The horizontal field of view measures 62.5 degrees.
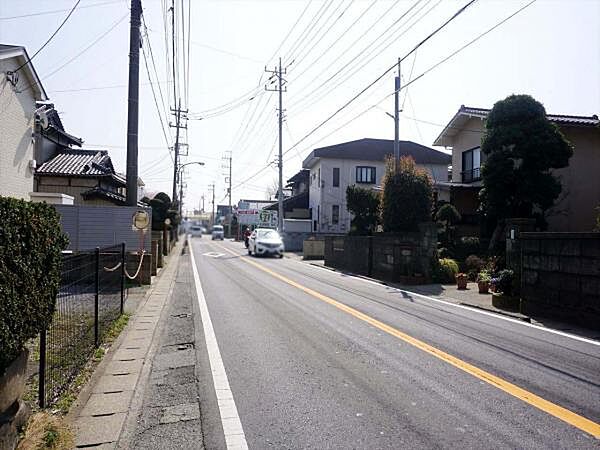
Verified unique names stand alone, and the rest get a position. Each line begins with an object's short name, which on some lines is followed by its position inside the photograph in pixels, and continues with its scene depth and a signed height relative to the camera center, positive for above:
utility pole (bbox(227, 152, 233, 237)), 85.56 +1.27
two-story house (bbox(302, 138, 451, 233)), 42.99 +4.86
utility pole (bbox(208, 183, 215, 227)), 103.12 +1.99
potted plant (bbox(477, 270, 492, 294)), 14.43 -1.65
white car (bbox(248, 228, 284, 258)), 32.59 -1.24
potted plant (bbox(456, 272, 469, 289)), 15.66 -1.69
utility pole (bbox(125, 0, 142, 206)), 14.51 +4.02
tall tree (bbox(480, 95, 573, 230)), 20.02 +2.91
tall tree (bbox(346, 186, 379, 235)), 27.91 +1.11
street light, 68.94 +4.62
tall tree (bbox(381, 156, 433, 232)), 19.58 +1.11
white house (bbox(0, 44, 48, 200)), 16.06 +3.66
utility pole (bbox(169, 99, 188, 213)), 42.07 +6.62
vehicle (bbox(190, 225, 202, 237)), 84.11 -0.98
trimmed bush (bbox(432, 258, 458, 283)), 17.50 -1.58
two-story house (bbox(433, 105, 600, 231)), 23.83 +2.46
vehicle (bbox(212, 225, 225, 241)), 72.12 -1.23
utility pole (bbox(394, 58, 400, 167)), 20.62 +4.68
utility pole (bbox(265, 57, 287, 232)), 37.81 +5.95
